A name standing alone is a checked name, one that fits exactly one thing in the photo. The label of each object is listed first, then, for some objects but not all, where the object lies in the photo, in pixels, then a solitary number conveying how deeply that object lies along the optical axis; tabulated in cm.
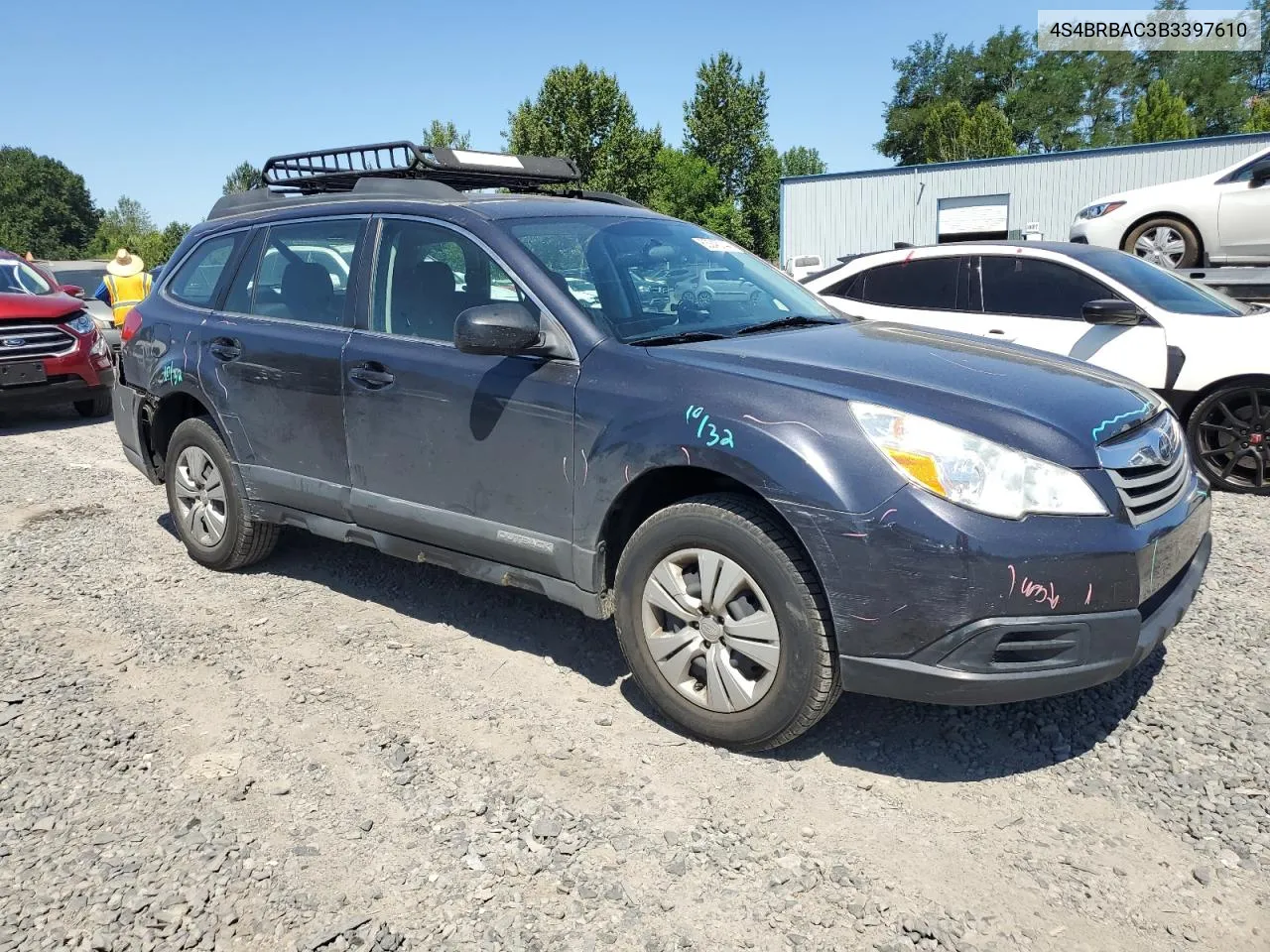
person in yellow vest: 1448
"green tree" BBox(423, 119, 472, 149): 7425
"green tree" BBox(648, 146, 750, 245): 5909
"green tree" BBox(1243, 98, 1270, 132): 3844
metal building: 3111
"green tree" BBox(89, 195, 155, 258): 8988
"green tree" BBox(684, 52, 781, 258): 5988
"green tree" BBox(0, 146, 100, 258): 10275
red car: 980
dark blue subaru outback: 281
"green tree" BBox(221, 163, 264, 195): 11344
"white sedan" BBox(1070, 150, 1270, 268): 963
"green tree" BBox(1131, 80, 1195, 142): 4647
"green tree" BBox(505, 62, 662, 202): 5644
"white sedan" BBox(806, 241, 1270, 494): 635
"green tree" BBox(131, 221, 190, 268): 7044
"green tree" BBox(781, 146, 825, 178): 9983
